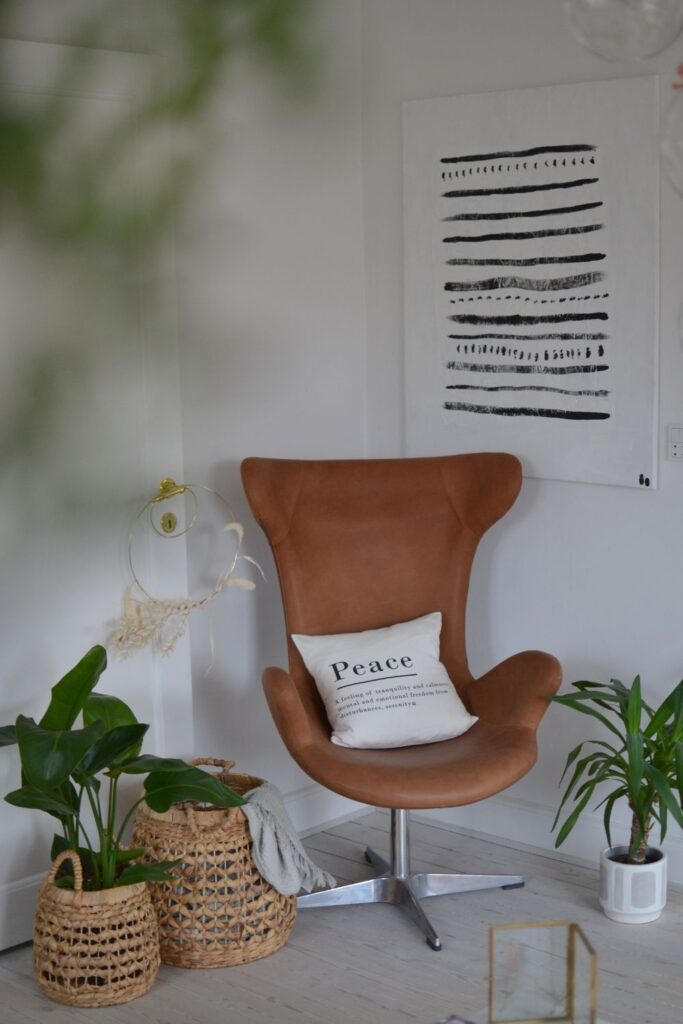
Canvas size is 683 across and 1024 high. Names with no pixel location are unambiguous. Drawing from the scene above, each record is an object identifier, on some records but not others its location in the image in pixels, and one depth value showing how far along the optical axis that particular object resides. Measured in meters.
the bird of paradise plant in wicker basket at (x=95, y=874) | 2.52
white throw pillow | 2.97
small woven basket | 2.52
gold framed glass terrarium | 1.66
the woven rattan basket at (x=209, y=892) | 2.68
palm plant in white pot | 2.81
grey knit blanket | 2.72
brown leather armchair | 2.94
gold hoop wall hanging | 2.90
